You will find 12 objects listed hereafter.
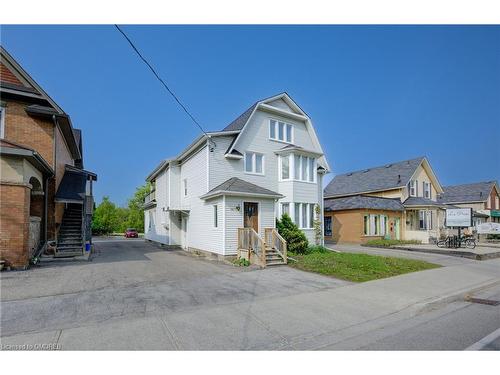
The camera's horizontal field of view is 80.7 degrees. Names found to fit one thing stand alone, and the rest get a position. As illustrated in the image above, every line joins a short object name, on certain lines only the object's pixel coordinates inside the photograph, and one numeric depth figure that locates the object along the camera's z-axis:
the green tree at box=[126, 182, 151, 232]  51.66
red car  40.32
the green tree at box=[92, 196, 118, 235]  44.77
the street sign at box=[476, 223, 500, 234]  29.86
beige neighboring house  26.14
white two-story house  14.90
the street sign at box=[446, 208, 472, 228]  21.97
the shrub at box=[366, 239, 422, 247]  23.93
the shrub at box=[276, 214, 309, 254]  16.38
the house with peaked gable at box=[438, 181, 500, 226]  39.72
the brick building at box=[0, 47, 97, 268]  10.20
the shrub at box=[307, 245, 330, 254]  17.39
